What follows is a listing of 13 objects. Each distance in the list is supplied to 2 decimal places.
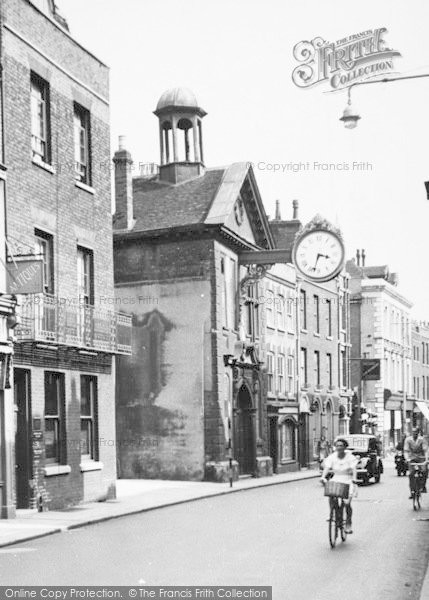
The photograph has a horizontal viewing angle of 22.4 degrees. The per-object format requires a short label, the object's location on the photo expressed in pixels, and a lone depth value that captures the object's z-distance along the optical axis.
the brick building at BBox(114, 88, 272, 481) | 38.53
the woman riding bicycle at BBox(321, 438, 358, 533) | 17.20
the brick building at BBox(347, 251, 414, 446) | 70.06
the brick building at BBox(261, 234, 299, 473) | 47.38
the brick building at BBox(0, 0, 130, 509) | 23.00
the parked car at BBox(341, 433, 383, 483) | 35.50
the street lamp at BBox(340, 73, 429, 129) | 16.70
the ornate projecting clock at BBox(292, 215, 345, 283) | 26.92
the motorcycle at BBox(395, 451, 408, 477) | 41.56
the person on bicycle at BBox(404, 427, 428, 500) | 23.66
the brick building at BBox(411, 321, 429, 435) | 82.12
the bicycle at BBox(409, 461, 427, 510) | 23.66
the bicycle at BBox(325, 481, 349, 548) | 16.69
